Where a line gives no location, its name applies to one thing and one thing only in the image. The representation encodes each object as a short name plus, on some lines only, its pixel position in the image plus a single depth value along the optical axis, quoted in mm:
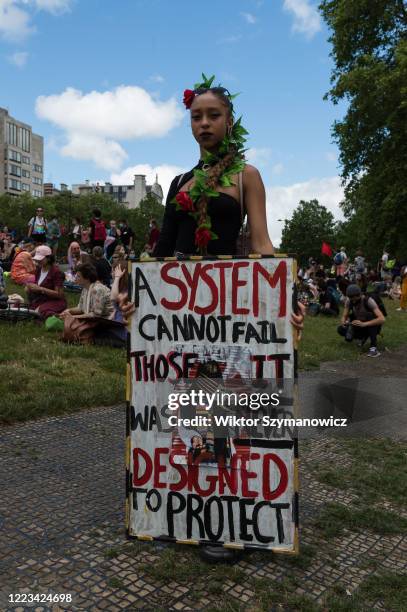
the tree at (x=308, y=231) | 77250
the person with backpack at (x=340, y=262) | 22938
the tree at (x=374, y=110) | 21547
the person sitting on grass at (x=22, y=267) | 12430
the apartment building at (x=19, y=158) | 103562
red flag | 27559
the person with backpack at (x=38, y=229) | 15125
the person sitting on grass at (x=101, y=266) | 10505
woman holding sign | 2654
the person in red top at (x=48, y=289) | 9195
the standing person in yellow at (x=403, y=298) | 17594
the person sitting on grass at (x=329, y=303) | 14602
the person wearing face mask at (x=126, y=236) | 15730
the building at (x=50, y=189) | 131975
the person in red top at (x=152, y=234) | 14168
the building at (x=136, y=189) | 142125
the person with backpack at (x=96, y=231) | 14344
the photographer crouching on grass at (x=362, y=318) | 9195
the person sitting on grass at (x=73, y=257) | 14395
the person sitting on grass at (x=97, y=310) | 7742
